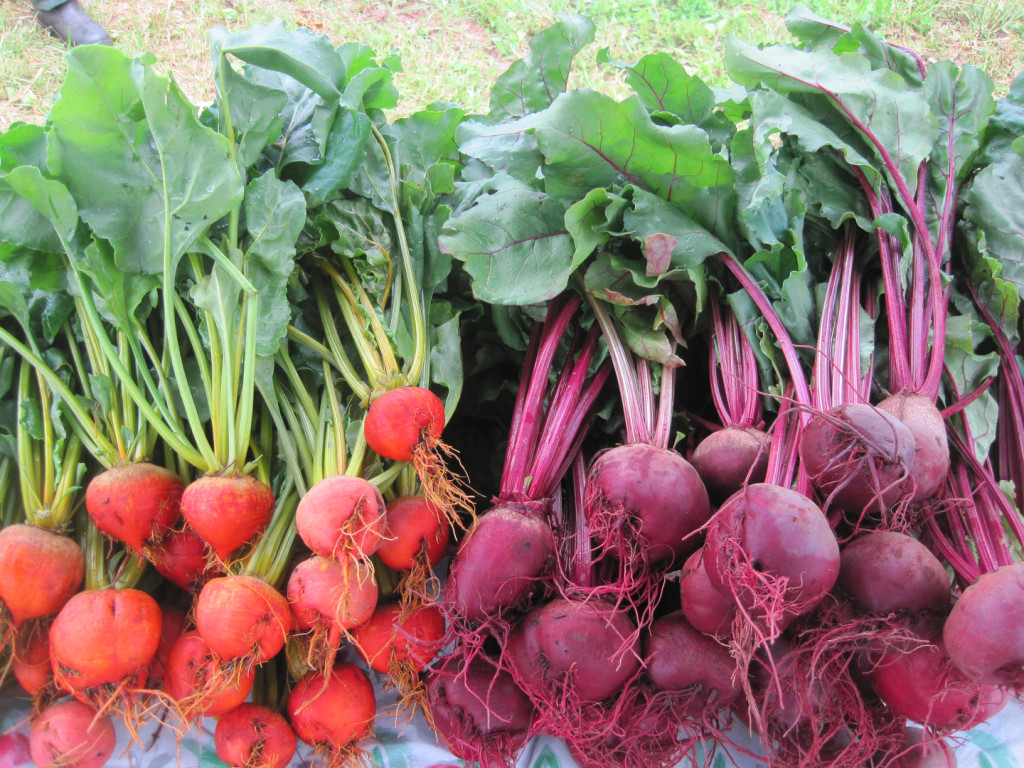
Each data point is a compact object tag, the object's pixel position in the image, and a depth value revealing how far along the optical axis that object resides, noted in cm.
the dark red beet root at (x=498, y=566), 52
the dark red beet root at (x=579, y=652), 50
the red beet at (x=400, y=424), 55
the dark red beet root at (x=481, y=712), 53
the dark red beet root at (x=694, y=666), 50
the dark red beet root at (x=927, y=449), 51
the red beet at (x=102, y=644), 51
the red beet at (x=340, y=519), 52
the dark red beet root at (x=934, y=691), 48
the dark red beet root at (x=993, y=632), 44
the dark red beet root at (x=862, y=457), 48
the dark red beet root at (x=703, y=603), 48
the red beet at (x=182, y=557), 56
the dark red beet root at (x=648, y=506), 51
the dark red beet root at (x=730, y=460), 55
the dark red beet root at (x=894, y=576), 47
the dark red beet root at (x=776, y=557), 45
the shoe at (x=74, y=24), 139
